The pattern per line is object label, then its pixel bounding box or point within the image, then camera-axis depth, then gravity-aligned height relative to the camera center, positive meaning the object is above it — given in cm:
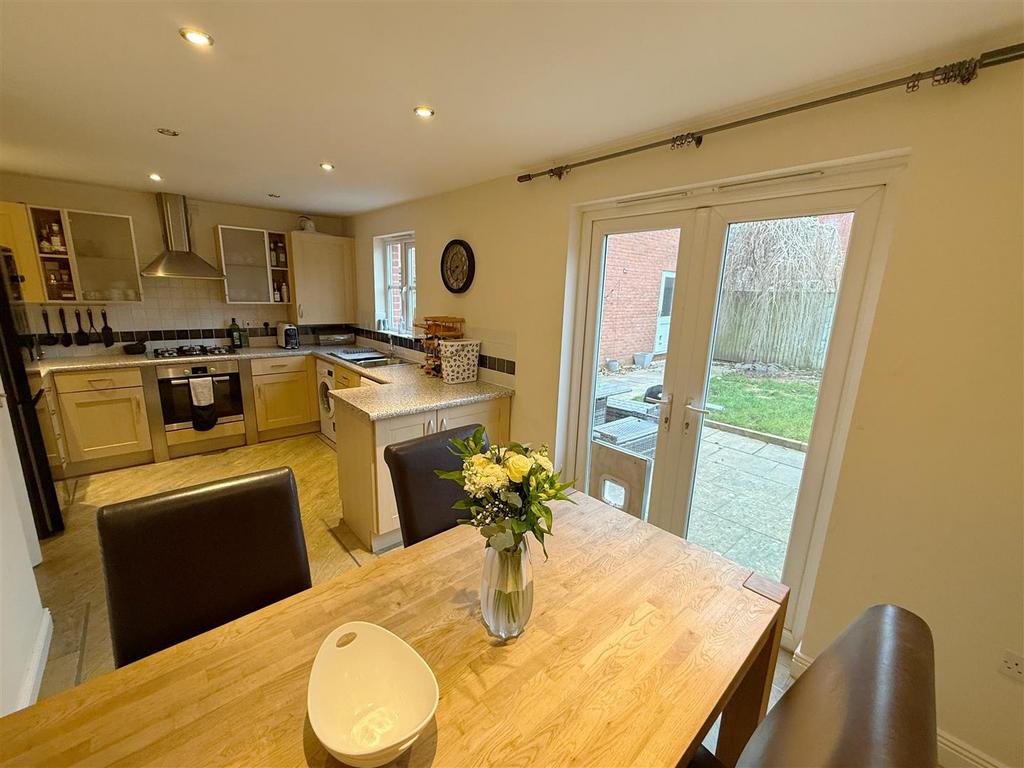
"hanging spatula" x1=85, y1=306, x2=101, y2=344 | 343 -40
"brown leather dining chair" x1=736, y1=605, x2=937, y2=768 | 53 -56
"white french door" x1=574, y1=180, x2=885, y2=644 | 164 -26
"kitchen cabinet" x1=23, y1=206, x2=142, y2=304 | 303 +21
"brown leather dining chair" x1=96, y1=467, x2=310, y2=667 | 99 -69
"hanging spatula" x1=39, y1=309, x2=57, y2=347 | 323 -43
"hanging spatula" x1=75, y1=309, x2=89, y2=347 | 337 -43
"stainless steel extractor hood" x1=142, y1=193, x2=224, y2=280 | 353 +31
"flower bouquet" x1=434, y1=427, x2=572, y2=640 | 89 -47
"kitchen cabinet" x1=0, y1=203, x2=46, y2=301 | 282 +19
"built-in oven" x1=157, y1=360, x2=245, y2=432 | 340 -88
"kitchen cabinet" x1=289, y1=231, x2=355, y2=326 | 419 +14
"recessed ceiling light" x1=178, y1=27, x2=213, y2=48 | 125 +76
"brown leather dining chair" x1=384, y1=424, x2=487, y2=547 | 142 -66
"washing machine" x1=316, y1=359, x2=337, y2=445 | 389 -101
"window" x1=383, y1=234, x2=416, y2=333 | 395 +11
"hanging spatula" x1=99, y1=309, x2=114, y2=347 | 348 -41
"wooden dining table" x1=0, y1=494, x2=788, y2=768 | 72 -78
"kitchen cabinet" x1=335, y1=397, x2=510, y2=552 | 230 -97
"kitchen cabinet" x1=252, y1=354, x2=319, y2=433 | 386 -97
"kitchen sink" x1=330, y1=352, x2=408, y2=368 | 371 -61
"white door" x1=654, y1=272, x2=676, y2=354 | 210 -5
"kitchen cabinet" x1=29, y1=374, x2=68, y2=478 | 284 -102
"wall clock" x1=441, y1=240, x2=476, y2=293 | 301 +23
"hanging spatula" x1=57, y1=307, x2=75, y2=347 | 331 -40
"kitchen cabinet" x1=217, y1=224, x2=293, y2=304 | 394 +23
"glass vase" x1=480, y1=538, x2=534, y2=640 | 94 -65
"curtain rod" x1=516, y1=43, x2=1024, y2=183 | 112 +69
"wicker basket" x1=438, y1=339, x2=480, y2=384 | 289 -44
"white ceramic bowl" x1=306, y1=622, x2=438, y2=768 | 68 -74
